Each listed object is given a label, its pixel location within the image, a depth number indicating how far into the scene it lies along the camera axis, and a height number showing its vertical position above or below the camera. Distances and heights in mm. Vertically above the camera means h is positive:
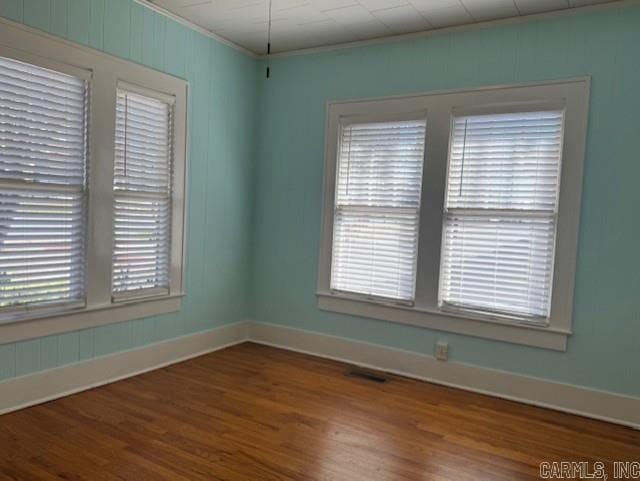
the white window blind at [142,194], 3420 +56
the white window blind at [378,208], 3850 +51
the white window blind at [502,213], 3340 +58
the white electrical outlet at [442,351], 3719 -1013
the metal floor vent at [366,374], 3768 -1274
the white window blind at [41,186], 2796 +64
